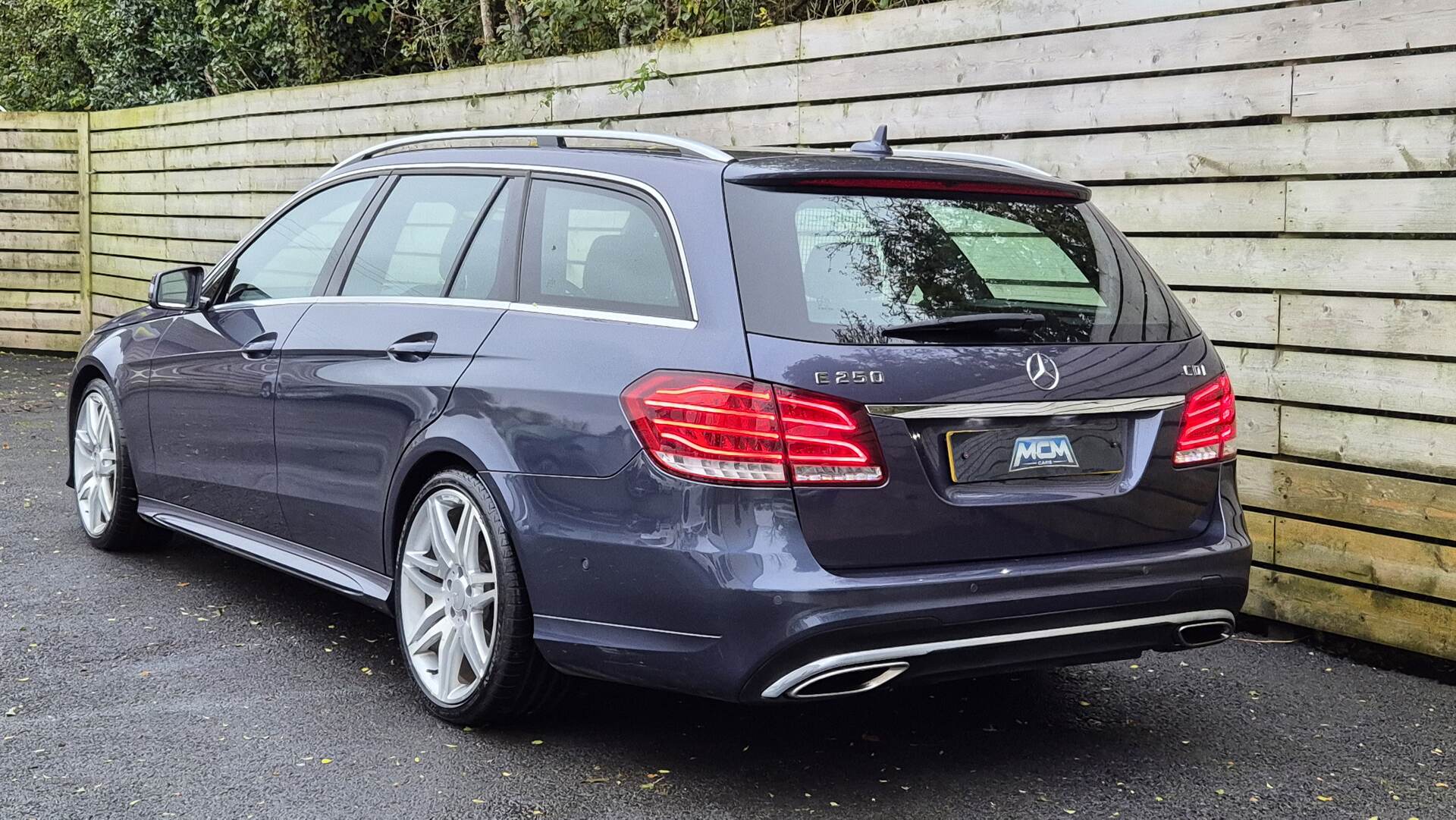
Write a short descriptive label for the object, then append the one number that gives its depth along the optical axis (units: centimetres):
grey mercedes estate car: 348
